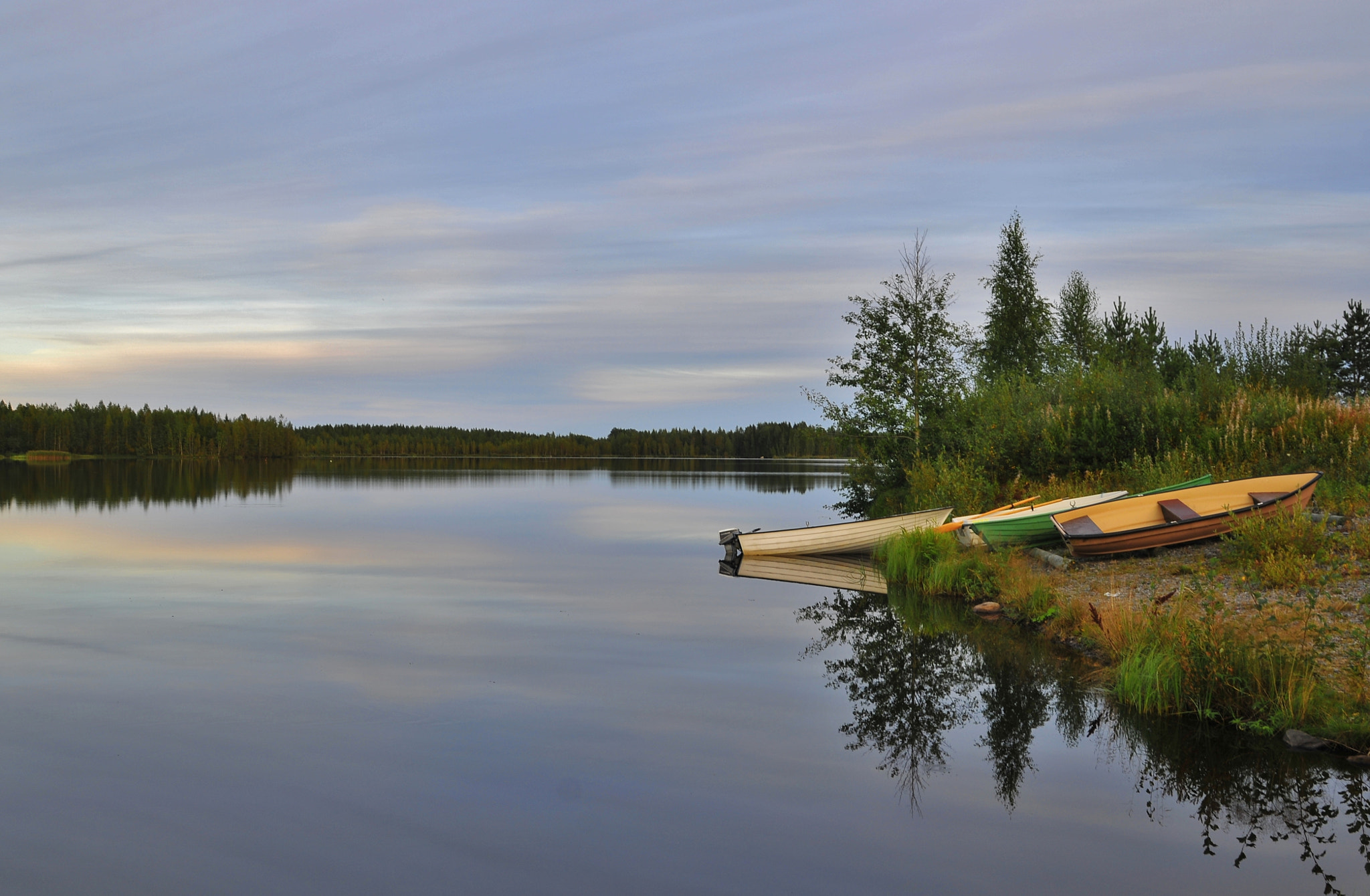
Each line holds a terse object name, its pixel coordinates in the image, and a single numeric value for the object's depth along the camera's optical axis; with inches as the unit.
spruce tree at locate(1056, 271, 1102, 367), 2012.8
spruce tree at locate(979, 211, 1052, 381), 1841.8
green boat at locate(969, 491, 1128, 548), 714.8
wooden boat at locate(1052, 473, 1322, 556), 628.1
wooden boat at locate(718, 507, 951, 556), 904.9
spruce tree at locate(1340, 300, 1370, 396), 2844.5
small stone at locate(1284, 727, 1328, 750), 319.9
